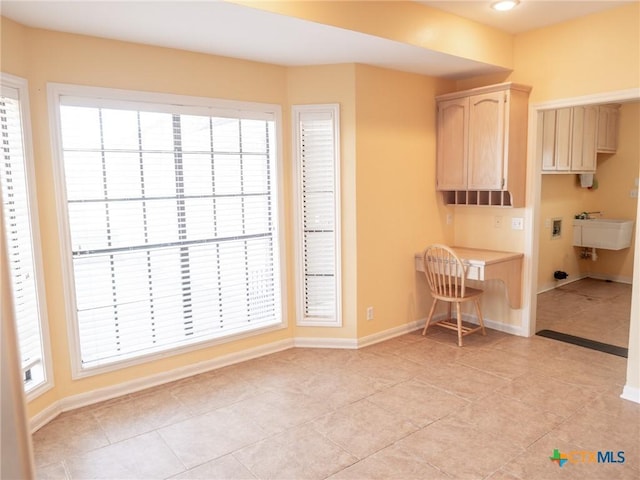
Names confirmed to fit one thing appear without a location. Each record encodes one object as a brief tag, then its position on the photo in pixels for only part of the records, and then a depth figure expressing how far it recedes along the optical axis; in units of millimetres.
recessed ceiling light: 3295
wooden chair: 4031
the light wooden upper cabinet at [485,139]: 3934
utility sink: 5855
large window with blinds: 3012
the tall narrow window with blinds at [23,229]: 2615
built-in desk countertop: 3932
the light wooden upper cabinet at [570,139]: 5262
